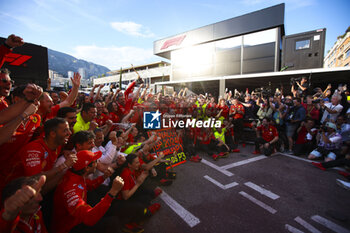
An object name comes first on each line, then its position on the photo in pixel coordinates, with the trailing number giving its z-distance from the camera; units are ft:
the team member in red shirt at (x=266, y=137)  19.53
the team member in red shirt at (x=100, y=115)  13.51
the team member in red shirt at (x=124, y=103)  17.43
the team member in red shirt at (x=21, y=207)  3.61
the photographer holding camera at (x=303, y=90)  25.27
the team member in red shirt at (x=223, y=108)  23.83
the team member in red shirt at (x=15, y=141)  5.65
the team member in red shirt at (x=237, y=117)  23.56
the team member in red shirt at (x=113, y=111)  15.62
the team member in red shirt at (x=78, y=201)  5.08
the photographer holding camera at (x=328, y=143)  16.15
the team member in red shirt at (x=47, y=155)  5.60
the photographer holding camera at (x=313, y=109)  19.93
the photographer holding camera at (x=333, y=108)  17.53
